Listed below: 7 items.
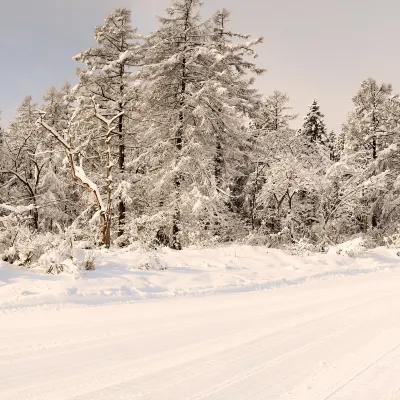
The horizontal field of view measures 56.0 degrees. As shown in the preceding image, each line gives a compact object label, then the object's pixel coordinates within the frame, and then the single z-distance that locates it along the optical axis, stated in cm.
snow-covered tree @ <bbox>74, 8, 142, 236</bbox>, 1873
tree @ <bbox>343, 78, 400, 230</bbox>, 2686
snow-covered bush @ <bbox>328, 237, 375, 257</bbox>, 1605
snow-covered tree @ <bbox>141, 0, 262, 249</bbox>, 1694
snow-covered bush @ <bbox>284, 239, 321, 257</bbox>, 1542
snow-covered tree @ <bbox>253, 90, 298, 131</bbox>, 2698
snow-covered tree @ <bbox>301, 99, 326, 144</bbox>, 3791
